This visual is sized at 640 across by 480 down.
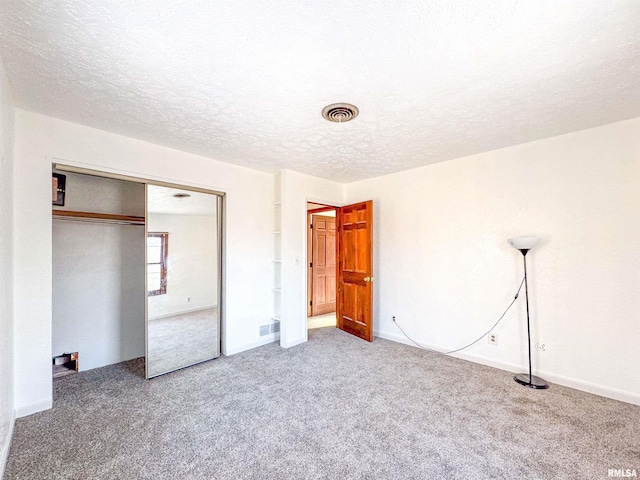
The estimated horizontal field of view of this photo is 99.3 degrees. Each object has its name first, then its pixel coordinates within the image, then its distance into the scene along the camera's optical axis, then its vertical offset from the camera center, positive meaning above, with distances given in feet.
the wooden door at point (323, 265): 18.50 -1.48
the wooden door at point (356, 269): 13.34 -1.33
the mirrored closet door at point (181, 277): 10.11 -1.34
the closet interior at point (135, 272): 10.02 -1.10
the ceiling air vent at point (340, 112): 7.06 +3.56
